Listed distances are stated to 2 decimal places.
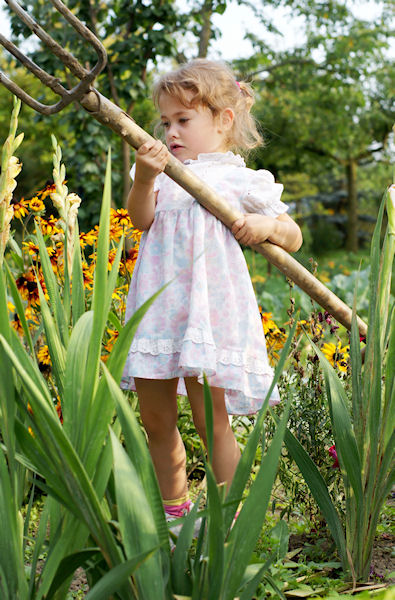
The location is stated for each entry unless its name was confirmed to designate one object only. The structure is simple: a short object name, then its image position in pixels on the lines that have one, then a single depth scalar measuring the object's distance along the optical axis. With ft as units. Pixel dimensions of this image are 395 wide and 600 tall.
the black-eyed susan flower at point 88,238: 8.17
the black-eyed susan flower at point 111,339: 7.75
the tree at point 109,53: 20.81
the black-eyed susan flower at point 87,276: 7.66
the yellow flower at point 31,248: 7.54
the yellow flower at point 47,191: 7.87
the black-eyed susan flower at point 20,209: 8.37
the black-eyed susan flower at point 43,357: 7.65
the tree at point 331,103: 31.50
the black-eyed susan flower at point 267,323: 8.25
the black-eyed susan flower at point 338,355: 7.20
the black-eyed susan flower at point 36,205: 7.99
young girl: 6.07
